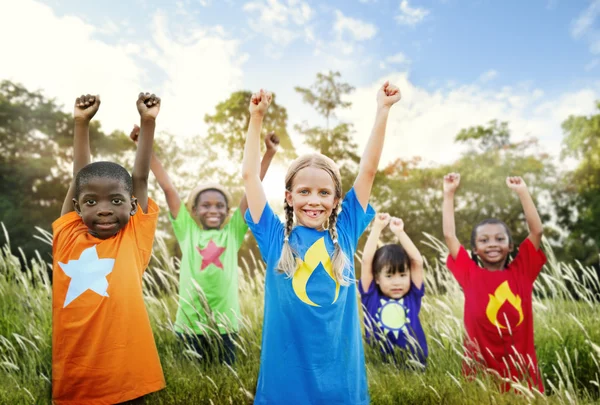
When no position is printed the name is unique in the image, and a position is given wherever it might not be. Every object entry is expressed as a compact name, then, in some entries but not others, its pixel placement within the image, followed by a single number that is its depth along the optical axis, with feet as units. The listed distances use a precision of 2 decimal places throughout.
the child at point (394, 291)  11.33
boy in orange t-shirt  6.97
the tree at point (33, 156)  38.86
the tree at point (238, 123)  44.16
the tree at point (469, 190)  48.32
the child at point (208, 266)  11.72
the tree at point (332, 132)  43.21
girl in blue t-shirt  6.35
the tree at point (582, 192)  49.98
